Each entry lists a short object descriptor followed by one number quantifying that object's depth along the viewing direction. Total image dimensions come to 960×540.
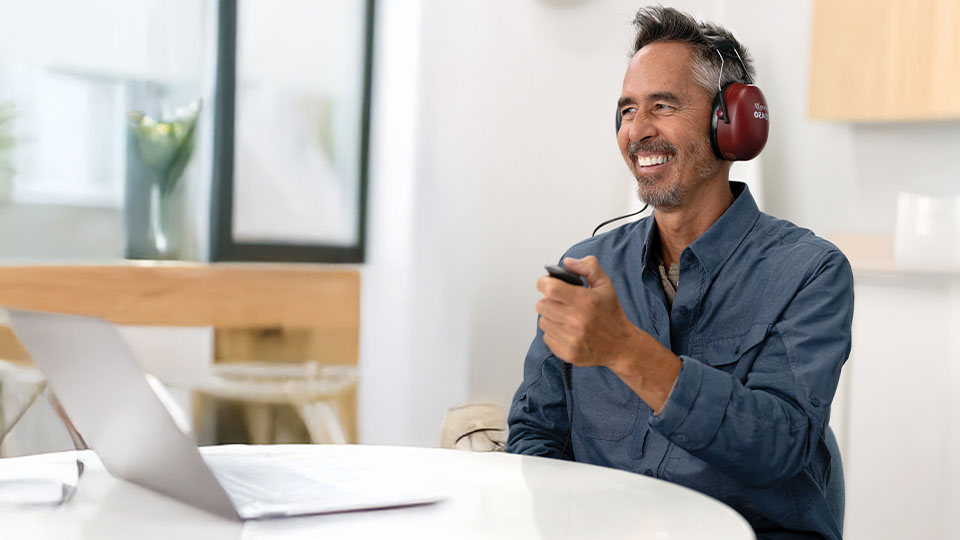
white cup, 2.50
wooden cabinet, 2.54
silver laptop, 0.83
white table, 0.82
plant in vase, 2.75
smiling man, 1.10
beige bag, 2.26
